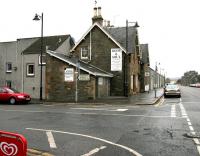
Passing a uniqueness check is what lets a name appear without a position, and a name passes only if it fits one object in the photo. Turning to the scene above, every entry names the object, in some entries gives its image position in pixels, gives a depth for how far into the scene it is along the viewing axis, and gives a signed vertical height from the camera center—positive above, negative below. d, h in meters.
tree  90.86 +2.02
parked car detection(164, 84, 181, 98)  21.64 -1.07
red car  16.05 -1.15
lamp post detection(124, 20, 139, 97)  20.69 +0.16
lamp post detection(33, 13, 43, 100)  16.42 +5.55
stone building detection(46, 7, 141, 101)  18.06 +1.66
